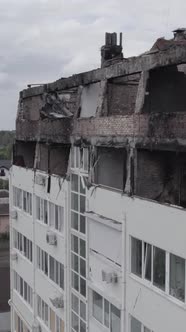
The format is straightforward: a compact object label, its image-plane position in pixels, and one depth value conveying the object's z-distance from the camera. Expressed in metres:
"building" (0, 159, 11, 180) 90.75
